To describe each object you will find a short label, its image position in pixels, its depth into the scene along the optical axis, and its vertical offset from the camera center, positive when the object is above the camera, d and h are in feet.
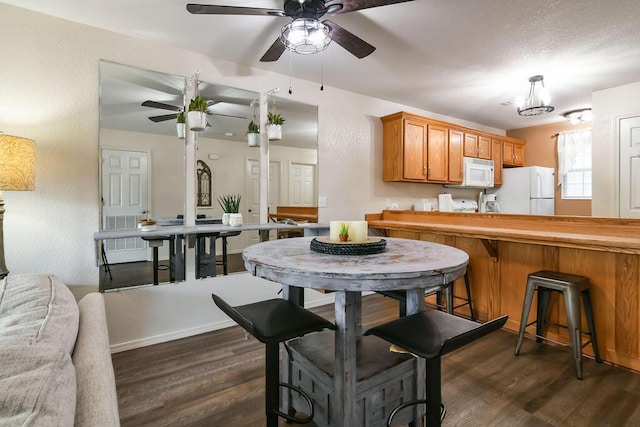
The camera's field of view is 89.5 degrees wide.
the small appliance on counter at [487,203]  17.60 +0.59
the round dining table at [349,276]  3.66 -0.72
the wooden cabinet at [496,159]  16.61 +2.86
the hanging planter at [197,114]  8.83 +2.74
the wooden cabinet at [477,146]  15.39 +3.33
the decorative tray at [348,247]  4.72 -0.50
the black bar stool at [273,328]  3.87 -1.43
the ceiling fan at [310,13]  5.79 +3.73
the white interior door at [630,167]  11.96 +1.76
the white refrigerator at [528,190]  16.31 +1.22
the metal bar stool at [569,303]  7.03 -2.12
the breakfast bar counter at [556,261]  7.27 -1.25
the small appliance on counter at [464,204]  16.55 +0.48
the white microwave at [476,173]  15.28 +1.98
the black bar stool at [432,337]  3.52 -1.48
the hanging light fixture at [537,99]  11.05 +3.98
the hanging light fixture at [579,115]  14.38 +4.47
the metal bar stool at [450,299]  9.73 -2.72
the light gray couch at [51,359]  1.75 -1.03
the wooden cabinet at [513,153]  17.30 +3.33
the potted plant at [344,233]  5.05 -0.30
